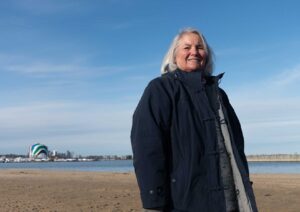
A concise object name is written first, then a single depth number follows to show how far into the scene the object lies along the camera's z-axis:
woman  2.73
